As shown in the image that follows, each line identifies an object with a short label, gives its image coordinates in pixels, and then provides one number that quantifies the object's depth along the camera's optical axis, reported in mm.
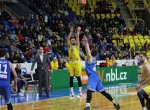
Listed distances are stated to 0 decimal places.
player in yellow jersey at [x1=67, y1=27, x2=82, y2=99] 15875
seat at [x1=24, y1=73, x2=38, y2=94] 18775
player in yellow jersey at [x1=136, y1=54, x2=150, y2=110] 10522
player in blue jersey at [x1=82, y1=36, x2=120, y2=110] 12102
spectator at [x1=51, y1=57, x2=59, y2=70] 21158
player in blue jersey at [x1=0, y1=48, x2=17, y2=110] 10164
